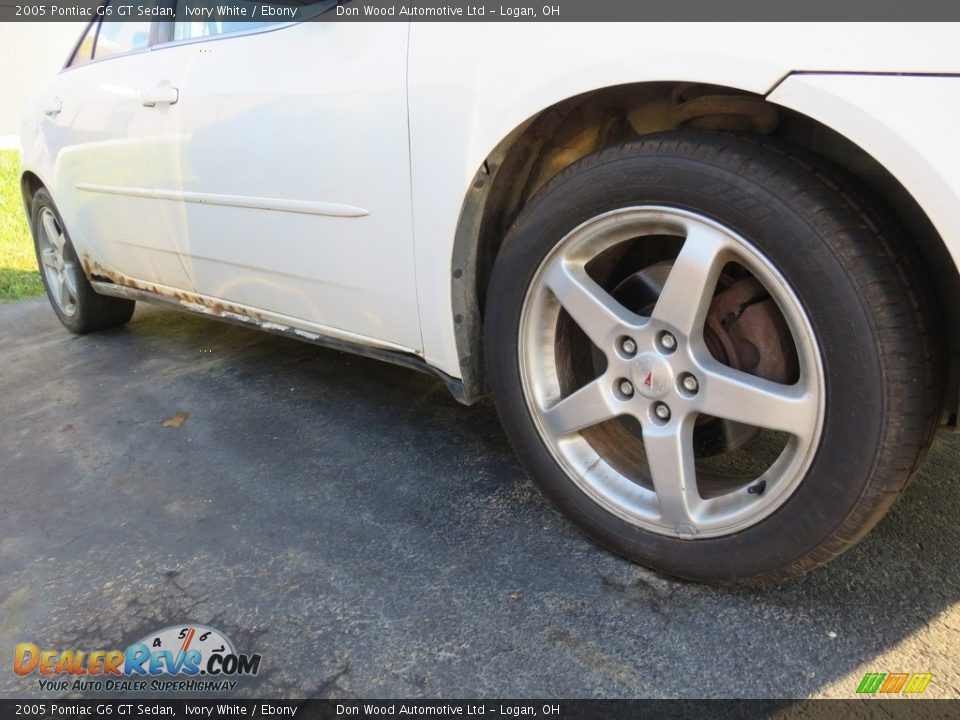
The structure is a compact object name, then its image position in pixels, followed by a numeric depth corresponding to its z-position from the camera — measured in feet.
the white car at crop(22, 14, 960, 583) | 3.97
